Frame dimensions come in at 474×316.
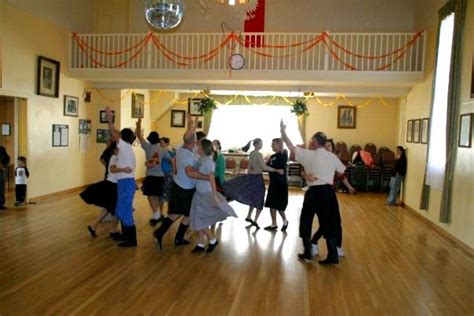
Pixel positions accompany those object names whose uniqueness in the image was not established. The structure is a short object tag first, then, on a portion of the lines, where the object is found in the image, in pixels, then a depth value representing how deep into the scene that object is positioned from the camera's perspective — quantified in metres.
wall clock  9.94
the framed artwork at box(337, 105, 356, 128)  14.15
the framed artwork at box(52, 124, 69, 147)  9.95
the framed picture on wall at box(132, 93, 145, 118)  12.82
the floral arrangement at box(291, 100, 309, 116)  11.53
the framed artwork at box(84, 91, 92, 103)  11.21
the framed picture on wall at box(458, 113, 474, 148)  6.42
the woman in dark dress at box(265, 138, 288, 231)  6.94
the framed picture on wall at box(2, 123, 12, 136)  9.23
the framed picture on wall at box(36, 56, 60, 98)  9.24
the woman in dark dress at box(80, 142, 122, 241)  6.13
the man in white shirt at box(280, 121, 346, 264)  5.22
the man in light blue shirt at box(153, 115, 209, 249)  5.46
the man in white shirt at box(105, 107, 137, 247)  5.60
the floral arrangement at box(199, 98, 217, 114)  12.04
